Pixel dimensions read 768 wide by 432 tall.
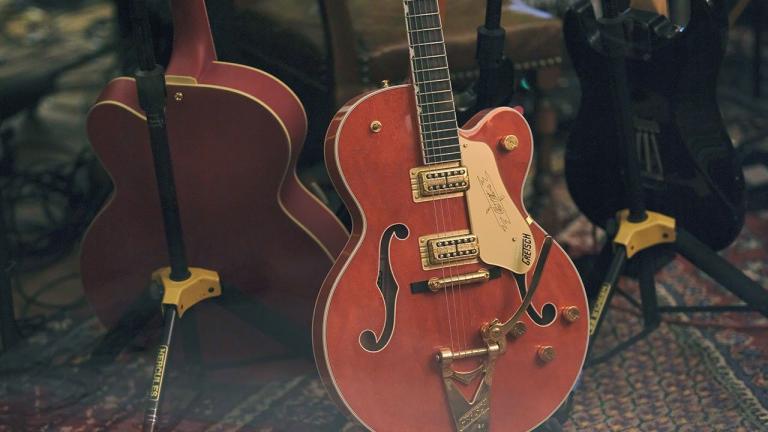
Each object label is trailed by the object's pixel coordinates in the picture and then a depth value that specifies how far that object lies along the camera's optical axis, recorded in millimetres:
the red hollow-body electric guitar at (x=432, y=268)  2452
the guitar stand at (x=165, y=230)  2465
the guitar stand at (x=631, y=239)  2617
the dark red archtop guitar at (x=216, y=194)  2652
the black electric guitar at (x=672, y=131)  2731
